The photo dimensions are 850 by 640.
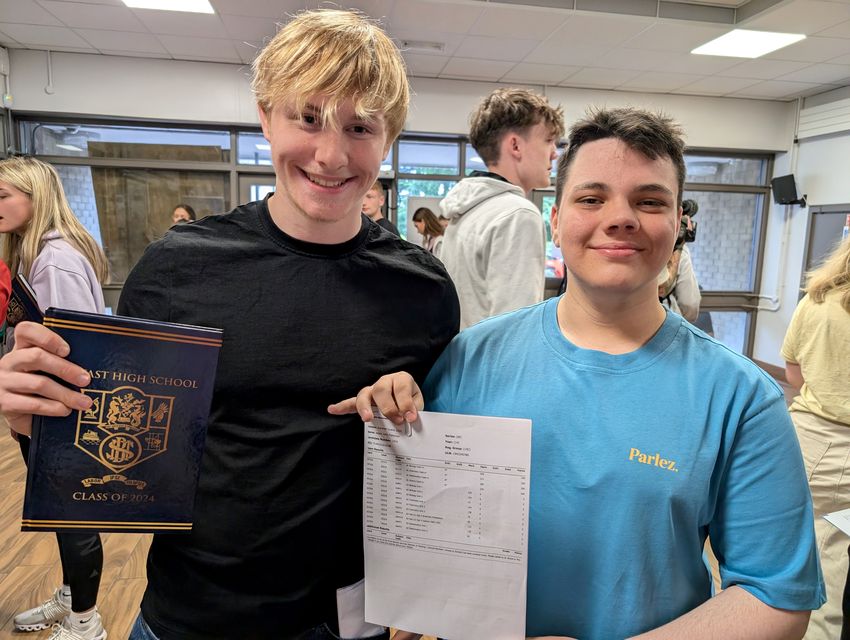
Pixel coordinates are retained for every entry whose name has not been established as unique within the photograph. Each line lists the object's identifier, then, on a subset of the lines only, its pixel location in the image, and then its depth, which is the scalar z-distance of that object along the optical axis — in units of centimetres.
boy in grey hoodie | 177
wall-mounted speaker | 695
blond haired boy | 93
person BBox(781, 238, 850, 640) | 190
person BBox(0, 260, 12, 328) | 165
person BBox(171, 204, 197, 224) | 587
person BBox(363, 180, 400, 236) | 417
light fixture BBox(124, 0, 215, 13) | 448
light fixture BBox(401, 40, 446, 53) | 526
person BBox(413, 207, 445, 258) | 497
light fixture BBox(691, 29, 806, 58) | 489
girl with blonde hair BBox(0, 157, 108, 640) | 200
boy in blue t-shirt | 80
